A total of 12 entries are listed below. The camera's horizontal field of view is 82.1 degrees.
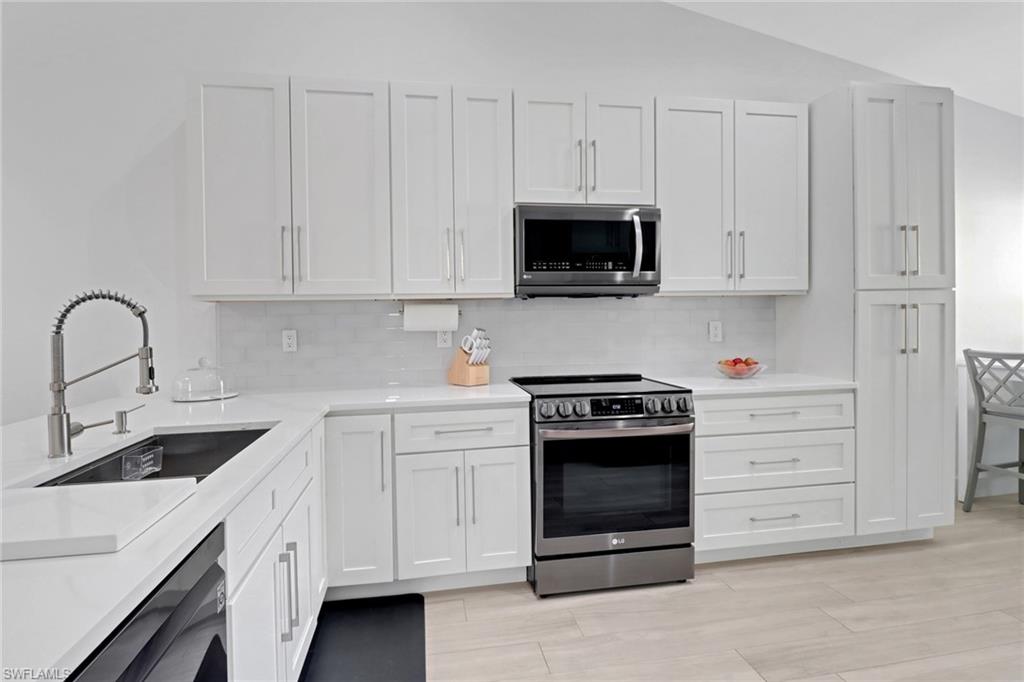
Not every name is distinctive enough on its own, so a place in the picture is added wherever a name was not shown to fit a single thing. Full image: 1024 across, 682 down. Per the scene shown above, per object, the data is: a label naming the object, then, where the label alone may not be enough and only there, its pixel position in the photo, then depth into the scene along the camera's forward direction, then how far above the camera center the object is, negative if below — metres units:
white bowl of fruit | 3.23 -0.20
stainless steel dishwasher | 0.77 -0.46
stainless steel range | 2.73 -0.74
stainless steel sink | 1.63 -0.38
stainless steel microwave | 2.96 +0.42
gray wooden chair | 3.59 -0.42
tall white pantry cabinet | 3.12 +0.22
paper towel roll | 3.09 +0.08
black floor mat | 2.16 -1.23
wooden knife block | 3.10 -0.21
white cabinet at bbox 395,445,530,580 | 2.67 -0.82
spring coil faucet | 1.46 -0.13
